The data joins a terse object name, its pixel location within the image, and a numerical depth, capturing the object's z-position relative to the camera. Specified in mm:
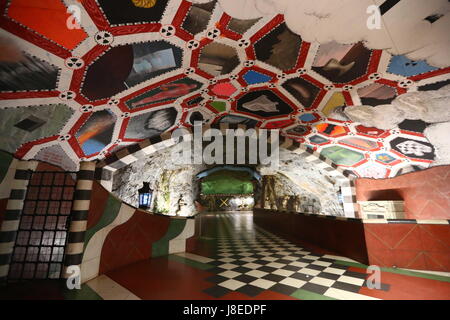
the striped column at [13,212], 2540
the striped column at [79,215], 2402
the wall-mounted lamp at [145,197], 5555
